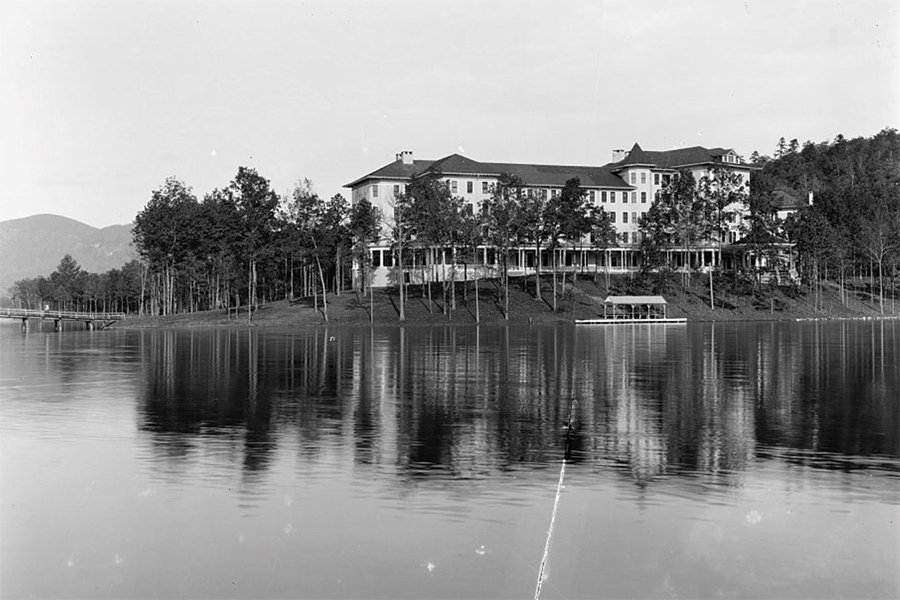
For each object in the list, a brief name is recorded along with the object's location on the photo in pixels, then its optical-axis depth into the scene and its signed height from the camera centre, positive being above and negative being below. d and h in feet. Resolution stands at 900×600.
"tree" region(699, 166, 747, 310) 379.35 +42.26
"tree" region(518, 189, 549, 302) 339.36 +28.77
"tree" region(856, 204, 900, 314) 393.29 +26.43
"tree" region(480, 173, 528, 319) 333.83 +30.45
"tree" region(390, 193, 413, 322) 329.31 +27.09
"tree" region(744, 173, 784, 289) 369.75 +27.76
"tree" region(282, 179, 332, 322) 323.16 +27.49
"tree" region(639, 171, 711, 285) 371.15 +32.76
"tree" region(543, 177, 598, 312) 341.82 +30.48
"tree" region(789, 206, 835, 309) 368.68 +23.12
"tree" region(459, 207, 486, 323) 329.93 +24.44
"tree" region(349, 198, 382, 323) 335.06 +26.88
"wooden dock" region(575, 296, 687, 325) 309.83 -4.75
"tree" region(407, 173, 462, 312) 326.85 +30.76
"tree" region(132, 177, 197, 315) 345.10 +25.53
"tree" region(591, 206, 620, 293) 354.74 +26.10
